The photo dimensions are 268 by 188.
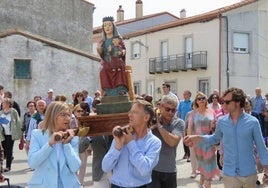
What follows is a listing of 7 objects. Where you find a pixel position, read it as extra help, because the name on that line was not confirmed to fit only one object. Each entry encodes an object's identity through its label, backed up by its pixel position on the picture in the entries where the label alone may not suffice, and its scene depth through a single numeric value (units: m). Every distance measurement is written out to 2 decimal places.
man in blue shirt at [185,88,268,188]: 4.03
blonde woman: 3.22
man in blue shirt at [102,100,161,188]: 3.07
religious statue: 4.94
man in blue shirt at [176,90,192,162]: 10.12
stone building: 16.35
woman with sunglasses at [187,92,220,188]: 6.32
